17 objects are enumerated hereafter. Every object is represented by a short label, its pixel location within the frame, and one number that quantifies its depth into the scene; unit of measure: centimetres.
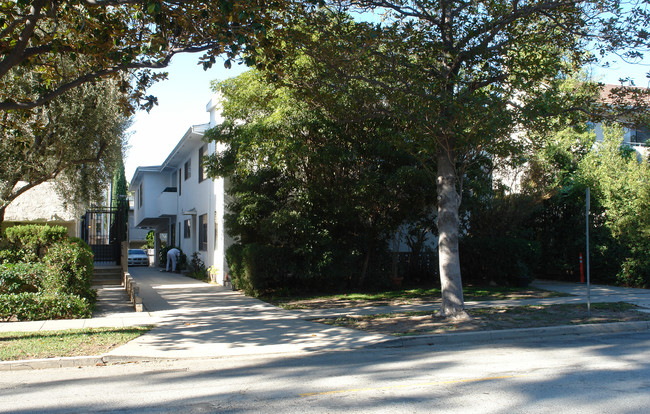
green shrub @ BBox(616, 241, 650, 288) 1805
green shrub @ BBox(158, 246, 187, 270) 2783
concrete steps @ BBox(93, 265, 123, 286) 1927
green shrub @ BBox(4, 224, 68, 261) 1400
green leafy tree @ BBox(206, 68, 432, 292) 1509
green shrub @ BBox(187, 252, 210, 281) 2289
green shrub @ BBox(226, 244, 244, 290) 1703
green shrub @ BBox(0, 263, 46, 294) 1241
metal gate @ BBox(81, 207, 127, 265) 2083
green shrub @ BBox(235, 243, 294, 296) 1592
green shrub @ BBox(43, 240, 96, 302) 1282
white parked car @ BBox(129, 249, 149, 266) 3594
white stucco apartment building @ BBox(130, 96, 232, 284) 2100
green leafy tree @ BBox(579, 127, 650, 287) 1766
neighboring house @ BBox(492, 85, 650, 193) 1912
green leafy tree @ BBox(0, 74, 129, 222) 1358
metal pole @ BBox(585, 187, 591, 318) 1218
